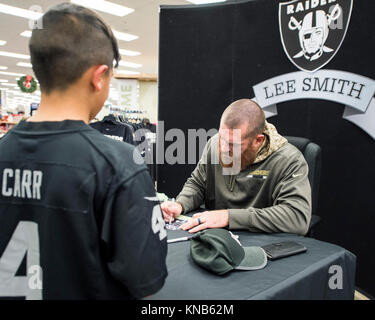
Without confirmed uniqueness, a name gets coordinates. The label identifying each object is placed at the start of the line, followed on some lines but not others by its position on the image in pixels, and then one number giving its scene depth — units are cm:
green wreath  679
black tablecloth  79
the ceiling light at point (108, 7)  532
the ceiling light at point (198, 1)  522
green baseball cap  87
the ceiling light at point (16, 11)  566
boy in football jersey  59
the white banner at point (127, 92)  580
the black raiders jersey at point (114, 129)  284
